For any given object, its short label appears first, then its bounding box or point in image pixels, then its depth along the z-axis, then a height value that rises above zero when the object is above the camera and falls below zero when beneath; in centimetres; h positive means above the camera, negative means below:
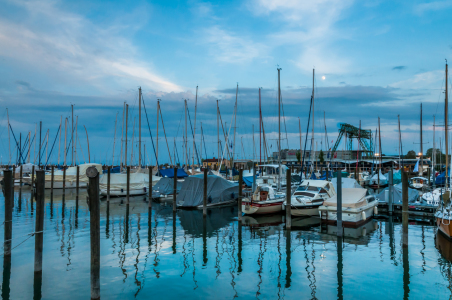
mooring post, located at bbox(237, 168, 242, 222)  2266 -315
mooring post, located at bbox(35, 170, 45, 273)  1140 -196
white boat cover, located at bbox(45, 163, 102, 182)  4419 -258
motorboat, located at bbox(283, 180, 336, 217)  2427 -301
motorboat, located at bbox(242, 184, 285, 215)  2484 -338
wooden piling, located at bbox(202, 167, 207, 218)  2484 -322
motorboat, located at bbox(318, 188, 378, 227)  2153 -339
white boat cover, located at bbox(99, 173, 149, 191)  3569 -271
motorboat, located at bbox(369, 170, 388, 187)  5236 -379
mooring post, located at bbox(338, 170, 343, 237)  1834 -276
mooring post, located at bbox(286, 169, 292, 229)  2028 -308
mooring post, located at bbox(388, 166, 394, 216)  2666 -333
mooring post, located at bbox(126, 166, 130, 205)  3022 -211
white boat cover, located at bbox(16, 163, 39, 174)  5797 -198
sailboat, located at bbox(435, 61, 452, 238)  1612 -302
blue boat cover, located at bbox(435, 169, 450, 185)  4330 -295
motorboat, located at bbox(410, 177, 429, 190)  4541 -353
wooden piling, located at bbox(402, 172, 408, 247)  1569 -253
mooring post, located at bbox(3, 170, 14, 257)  1253 -176
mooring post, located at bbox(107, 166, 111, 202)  3174 -292
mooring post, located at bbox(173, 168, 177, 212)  2664 -270
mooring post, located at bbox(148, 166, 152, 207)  2849 -255
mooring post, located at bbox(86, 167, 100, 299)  941 -176
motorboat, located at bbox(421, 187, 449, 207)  2693 -344
